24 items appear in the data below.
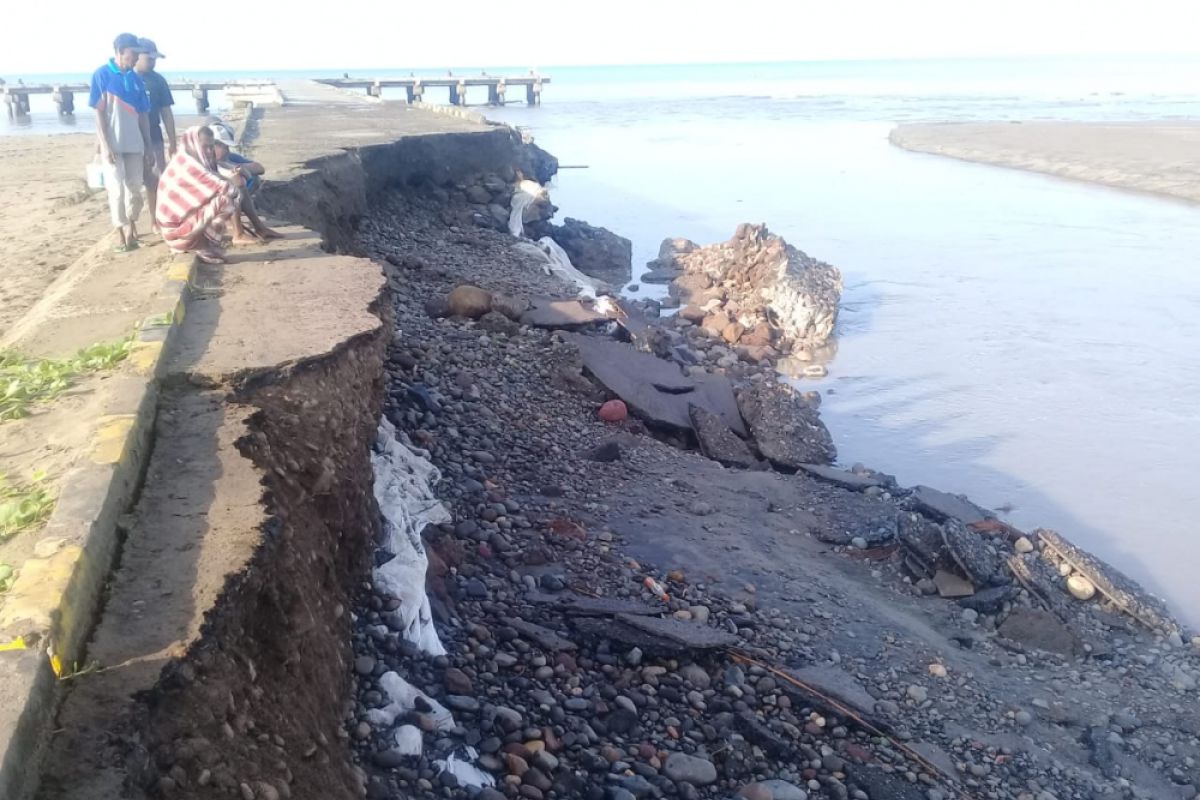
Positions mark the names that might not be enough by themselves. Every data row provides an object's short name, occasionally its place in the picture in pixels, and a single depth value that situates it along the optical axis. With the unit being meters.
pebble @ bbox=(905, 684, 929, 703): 4.56
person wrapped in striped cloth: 5.76
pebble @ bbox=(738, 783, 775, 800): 3.68
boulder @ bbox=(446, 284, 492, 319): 8.65
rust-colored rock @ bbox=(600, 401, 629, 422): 7.48
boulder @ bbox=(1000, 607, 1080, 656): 5.30
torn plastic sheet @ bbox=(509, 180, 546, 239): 13.67
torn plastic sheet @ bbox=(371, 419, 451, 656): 3.95
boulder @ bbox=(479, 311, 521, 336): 8.40
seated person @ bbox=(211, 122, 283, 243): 6.26
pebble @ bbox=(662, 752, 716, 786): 3.71
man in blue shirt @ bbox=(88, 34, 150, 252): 6.08
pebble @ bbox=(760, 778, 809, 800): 3.72
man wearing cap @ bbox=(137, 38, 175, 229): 6.49
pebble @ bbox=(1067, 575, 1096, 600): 5.84
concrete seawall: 2.19
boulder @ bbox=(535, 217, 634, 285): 14.38
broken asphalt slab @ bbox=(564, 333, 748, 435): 7.77
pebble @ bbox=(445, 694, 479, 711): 3.66
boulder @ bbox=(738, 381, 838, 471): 7.60
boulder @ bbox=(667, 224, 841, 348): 11.57
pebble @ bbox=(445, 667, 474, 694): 3.76
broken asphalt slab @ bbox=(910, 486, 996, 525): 6.52
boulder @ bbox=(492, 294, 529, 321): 8.79
